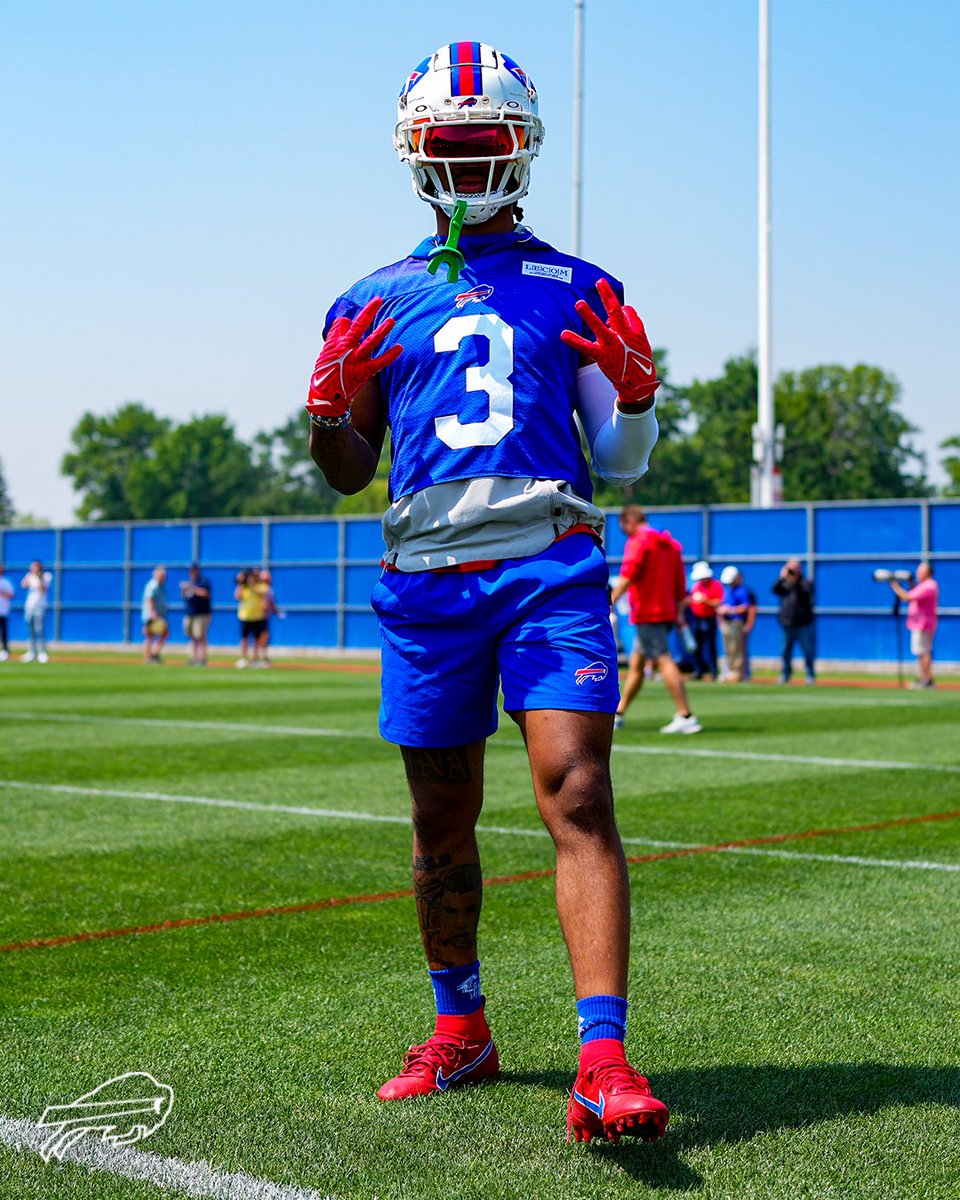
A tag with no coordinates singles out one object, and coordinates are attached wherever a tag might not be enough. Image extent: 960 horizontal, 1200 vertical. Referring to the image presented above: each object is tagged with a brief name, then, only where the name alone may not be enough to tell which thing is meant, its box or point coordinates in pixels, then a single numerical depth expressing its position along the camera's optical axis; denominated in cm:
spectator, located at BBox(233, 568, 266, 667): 2905
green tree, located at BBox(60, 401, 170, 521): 11650
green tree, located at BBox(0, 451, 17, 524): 14488
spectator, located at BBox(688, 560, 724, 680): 2609
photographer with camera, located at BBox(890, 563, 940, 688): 2400
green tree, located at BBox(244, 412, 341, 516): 12181
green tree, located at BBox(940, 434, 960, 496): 8400
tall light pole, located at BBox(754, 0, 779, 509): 3419
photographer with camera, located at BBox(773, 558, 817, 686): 2530
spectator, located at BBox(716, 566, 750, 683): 2666
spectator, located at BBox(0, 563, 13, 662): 3083
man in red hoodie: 1444
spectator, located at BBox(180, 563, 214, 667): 3059
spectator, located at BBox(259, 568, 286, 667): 2984
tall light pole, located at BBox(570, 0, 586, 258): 3794
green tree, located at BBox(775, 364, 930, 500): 7688
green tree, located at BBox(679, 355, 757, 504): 8119
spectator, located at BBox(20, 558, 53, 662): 3131
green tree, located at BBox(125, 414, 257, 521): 11319
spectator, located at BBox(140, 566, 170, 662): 3167
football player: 360
